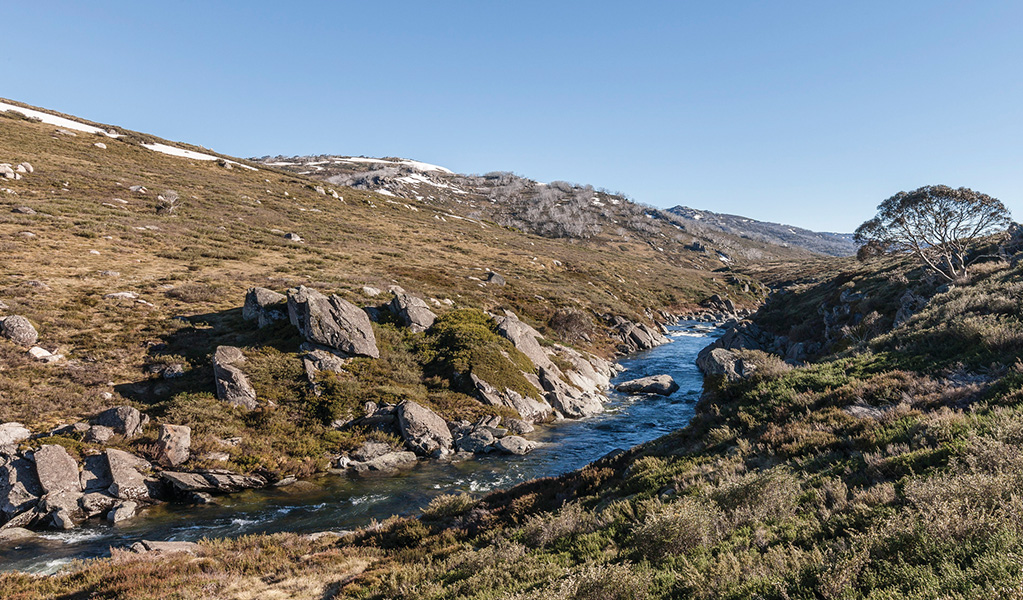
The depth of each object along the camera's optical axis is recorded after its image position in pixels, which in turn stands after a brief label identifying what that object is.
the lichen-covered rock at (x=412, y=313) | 29.03
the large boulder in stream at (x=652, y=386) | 31.52
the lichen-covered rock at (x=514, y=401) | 24.61
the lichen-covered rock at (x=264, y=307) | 25.59
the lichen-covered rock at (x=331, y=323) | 23.83
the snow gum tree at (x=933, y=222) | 29.94
